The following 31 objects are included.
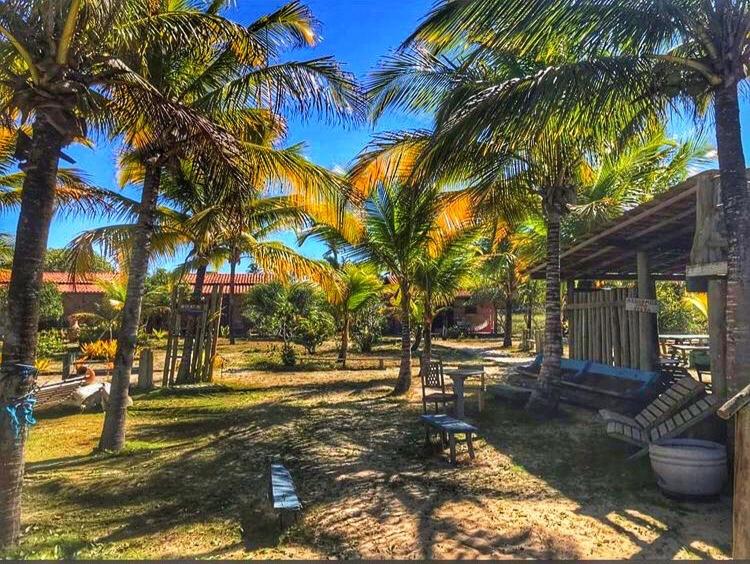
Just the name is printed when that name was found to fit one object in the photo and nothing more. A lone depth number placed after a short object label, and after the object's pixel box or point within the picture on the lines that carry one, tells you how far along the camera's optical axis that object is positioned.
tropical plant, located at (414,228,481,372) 12.27
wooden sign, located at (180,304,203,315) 12.84
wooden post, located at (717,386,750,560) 2.88
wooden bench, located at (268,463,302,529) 4.10
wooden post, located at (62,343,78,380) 12.05
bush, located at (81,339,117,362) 16.94
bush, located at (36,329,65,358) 17.36
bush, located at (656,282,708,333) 23.89
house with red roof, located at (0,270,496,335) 28.72
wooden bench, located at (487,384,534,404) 9.17
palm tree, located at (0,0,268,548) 4.00
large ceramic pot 4.70
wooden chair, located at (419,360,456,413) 8.42
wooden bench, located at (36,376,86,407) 9.30
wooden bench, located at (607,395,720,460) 5.36
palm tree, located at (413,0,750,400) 4.88
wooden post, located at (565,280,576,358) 10.53
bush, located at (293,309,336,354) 19.30
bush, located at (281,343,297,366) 16.84
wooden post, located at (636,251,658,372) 8.06
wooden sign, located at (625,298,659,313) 7.89
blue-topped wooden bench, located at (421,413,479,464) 6.13
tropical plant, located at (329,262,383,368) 16.44
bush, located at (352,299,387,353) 22.09
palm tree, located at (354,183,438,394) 11.16
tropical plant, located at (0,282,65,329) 23.81
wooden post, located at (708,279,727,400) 5.53
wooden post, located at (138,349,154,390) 12.17
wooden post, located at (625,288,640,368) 8.45
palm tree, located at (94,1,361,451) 6.24
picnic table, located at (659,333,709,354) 16.28
